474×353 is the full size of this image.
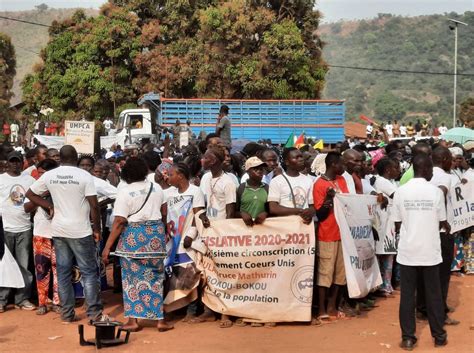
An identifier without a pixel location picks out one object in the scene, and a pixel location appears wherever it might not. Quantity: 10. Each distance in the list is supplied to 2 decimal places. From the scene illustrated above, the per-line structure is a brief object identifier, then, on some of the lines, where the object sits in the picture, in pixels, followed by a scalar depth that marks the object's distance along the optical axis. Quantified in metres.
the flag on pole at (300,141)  19.18
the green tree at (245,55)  34.75
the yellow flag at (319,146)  20.41
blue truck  30.30
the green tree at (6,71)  47.19
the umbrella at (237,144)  16.46
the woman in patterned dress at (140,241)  7.67
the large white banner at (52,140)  21.61
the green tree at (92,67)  39.38
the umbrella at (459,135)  19.34
